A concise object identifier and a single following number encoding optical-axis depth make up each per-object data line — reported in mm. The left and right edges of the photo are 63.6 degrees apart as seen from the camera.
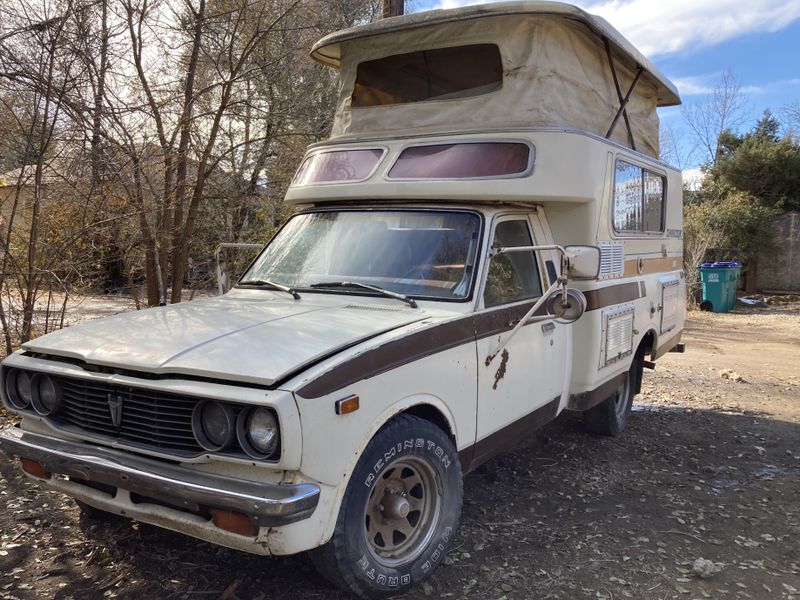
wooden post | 7820
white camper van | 2660
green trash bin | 16125
